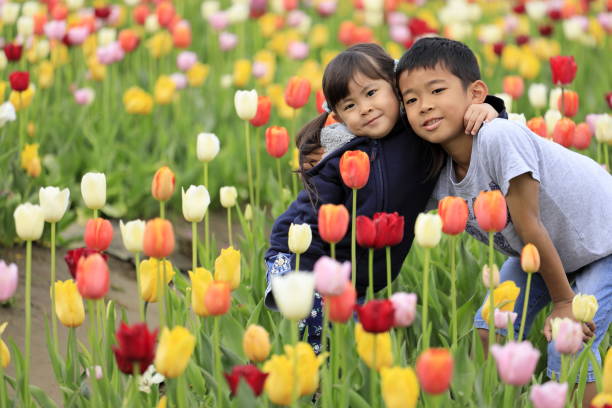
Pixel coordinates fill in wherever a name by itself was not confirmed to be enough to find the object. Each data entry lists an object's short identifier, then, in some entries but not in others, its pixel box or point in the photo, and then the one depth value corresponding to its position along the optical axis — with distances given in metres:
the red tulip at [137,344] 3.41
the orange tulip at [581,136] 6.30
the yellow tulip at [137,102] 9.07
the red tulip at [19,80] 7.23
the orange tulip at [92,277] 3.81
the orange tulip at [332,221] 4.16
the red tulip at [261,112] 6.24
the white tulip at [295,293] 3.28
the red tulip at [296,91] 6.38
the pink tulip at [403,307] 3.74
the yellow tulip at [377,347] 3.73
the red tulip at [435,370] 3.24
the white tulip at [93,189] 4.71
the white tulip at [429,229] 4.04
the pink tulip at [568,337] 3.79
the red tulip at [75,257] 4.22
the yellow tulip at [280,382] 3.43
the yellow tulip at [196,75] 10.27
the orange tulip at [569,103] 6.72
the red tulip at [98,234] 4.44
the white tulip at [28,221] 4.27
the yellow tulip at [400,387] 3.24
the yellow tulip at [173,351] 3.45
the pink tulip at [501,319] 4.29
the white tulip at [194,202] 4.57
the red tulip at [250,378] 3.55
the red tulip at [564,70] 6.74
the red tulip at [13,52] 8.30
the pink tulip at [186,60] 10.52
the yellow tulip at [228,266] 4.43
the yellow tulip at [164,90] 9.55
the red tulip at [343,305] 3.70
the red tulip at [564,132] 5.91
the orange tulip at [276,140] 6.00
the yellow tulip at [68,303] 4.17
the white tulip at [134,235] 4.33
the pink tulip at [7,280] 3.99
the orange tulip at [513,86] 7.96
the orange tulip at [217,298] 3.87
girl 5.30
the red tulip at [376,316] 3.54
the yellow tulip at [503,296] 4.45
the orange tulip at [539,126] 5.90
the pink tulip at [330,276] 3.58
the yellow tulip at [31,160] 7.52
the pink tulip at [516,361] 3.36
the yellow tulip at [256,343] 3.83
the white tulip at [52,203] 4.56
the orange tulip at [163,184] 4.62
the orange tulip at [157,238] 4.04
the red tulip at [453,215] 4.16
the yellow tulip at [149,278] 4.45
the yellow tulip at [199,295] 3.97
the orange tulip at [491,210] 4.04
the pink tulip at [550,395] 3.23
